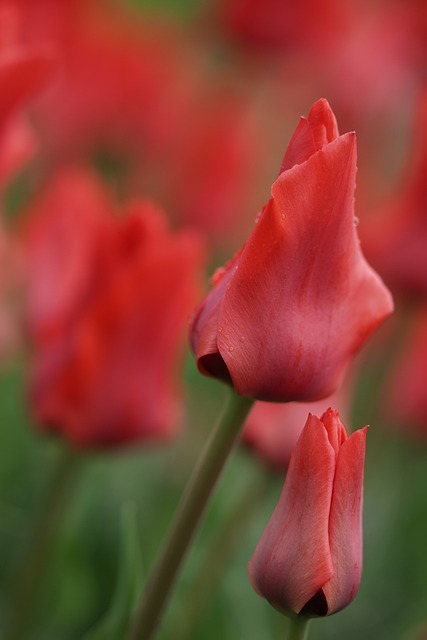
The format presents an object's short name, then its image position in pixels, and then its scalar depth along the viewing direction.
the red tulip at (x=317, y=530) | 0.64
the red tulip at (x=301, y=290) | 0.64
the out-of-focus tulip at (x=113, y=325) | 0.77
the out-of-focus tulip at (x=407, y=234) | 0.82
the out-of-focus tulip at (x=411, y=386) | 1.02
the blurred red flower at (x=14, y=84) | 0.72
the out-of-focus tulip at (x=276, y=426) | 0.79
